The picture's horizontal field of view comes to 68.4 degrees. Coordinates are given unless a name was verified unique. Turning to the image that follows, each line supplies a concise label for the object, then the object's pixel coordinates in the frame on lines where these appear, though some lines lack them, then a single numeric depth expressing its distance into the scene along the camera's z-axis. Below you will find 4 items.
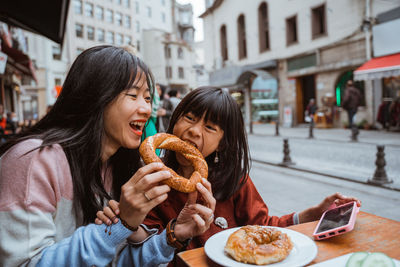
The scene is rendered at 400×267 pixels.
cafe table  1.31
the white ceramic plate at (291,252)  1.22
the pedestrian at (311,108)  18.41
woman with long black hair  1.20
